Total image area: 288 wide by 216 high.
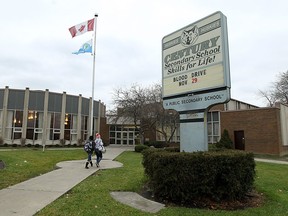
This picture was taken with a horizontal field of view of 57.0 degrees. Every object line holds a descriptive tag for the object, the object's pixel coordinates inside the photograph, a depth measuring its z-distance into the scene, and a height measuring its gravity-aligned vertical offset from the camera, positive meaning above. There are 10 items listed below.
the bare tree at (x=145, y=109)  28.67 +3.07
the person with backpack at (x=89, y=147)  13.15 -0.50
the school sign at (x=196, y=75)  8.21 +2.09
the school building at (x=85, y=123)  24.25 +1.65
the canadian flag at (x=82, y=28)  20.58 +8.42
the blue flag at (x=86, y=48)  20.68 +6.93
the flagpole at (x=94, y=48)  20.16 +6.88
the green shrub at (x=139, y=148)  26.27 -1.04
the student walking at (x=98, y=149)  13.30 -0.60
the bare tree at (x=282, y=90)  45.78 +8.71
